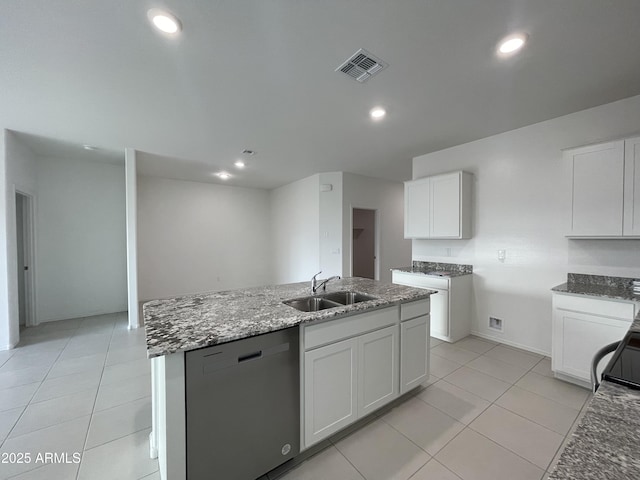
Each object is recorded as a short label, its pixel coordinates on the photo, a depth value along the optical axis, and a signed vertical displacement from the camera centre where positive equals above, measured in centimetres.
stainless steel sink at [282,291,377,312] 208 -56
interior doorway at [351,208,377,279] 687 -30
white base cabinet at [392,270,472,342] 334 -96
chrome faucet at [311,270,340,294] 224 -49
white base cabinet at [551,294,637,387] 213 -85
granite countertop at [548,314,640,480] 51 -48
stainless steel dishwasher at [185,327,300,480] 122 -90
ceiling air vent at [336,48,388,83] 192 +133
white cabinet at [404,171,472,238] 347 +40
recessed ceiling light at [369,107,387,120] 273 +133
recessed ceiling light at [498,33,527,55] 174 +133
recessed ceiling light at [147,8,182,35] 155 +134
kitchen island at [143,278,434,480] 116 -61
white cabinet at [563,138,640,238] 229 +41
